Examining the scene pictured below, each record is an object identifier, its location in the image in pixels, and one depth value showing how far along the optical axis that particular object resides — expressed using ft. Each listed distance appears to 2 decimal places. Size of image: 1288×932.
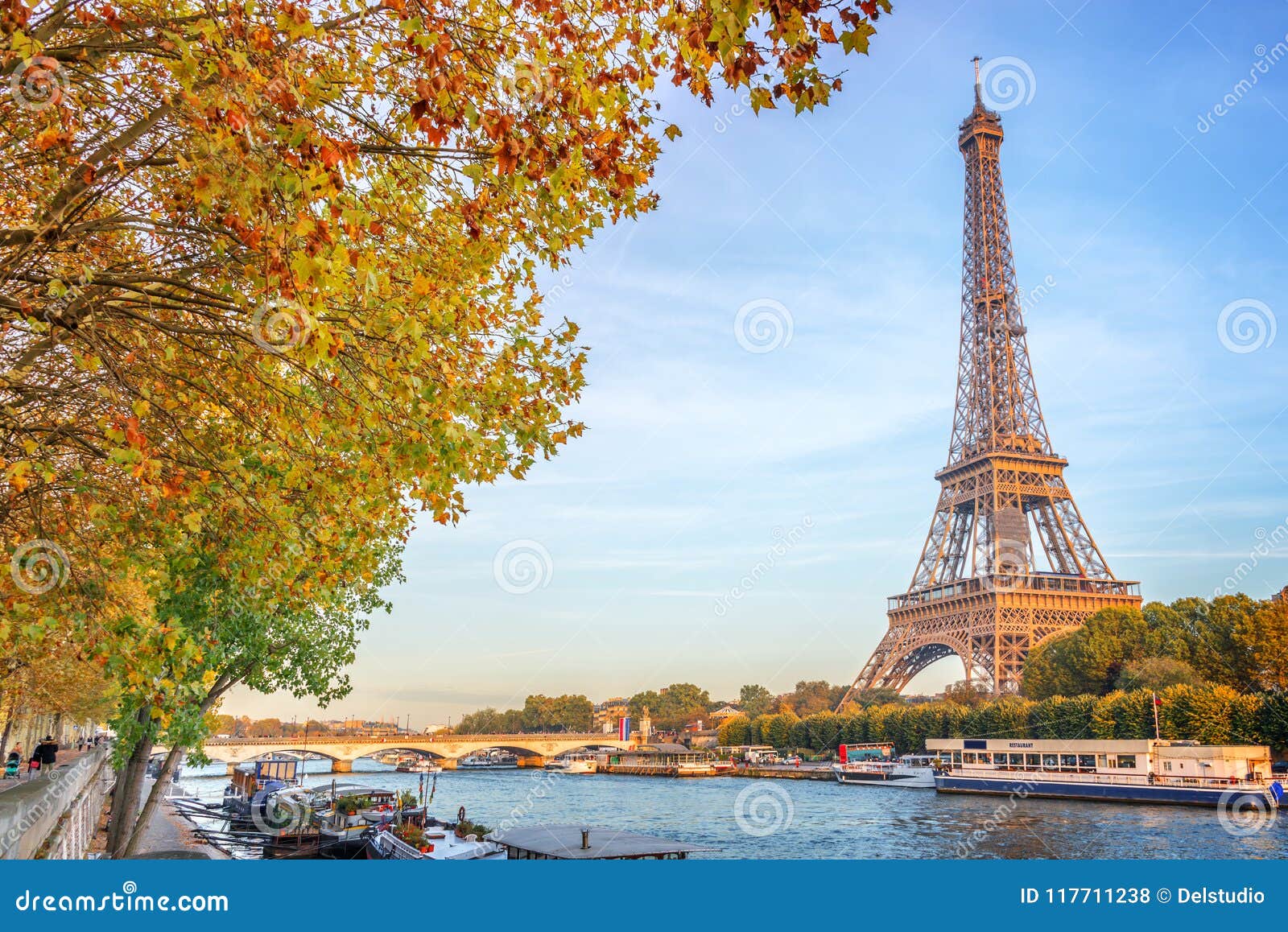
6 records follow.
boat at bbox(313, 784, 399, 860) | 94.48
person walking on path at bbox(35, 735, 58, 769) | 94.48
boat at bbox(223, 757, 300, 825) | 145.79
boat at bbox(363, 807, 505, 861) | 80.33
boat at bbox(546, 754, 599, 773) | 377.30
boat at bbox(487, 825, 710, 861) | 57.88
